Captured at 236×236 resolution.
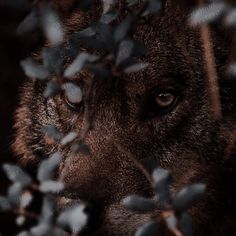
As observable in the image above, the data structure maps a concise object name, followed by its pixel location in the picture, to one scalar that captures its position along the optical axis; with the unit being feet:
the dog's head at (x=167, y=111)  9.87
